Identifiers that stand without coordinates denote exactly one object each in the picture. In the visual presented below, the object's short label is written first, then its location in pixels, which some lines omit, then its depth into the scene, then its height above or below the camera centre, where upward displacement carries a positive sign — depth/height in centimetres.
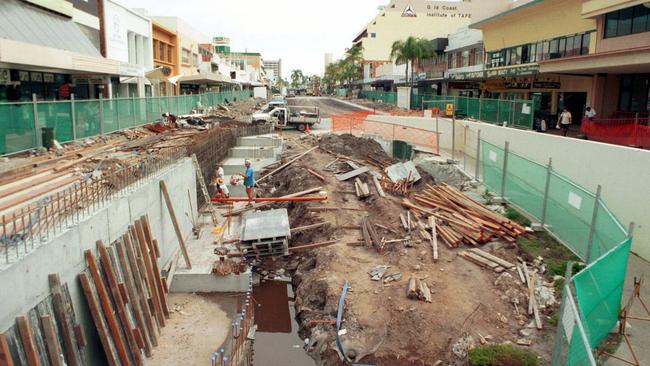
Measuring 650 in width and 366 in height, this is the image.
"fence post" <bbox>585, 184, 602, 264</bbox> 1069 -275
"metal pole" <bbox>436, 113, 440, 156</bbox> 2533 -225
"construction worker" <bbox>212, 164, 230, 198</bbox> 1859 -330
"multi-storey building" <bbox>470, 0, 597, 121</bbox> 3058 +351
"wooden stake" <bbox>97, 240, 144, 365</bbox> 912 -369
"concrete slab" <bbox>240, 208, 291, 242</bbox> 1469 -388
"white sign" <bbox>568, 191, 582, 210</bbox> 1181 -237
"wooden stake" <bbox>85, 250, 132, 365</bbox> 868 -371
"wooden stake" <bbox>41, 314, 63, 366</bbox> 705 -347
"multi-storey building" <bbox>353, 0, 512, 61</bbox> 9656 +1437
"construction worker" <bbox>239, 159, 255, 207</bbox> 1895 -317
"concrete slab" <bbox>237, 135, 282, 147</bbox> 2928 -261
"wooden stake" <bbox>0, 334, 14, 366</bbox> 604 -312
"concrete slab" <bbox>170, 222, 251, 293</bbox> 1327 -490
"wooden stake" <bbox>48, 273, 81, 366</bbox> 748 -339
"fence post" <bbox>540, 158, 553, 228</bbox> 1335 -244
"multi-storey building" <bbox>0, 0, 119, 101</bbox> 1811 +163
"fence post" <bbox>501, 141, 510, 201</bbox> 1619 -249
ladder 1764 -337
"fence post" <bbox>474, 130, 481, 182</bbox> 1905 -259
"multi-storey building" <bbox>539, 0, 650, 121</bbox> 2217 +178
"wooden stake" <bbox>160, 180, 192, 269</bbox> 1344 -340
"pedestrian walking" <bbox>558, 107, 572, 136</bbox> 2452 -100
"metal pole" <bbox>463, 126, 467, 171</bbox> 2460 -175
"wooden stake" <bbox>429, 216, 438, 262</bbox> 1345 -392
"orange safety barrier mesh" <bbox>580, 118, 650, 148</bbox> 1907 -131
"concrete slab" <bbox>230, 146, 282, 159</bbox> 2773 -310
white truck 3919 -165
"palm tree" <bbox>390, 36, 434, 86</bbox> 5744 +557
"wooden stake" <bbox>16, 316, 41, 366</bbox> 656 -323
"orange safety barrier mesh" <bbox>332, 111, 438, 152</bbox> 2842 -205
